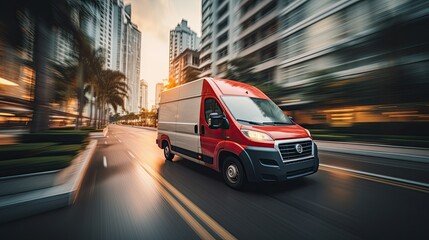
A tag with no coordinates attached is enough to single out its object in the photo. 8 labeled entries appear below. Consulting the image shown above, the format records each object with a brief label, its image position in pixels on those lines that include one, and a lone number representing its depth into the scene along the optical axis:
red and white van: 3.47
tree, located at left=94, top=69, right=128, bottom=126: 28.97
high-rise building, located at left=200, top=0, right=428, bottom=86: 14.16
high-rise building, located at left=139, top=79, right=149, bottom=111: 173.62
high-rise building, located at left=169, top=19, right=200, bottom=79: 131.00
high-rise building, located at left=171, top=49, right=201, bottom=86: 78.69
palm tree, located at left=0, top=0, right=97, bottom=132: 5.62
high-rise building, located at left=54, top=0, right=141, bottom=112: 112.75
